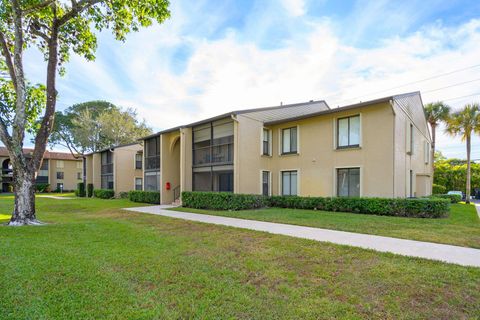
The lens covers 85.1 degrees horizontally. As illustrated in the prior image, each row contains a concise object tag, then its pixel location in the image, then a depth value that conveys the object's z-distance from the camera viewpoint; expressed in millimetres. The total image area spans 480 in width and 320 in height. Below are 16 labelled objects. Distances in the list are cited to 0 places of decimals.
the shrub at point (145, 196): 19516
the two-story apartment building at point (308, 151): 12750
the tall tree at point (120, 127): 35875
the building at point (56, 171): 45062
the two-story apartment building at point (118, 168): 27016
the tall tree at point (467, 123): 20484
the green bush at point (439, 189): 30530
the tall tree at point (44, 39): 9516
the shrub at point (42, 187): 41562
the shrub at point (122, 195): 26664
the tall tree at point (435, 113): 23195
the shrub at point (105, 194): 26484
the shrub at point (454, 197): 20672
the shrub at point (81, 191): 31703
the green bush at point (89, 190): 30648
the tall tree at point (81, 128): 36969
